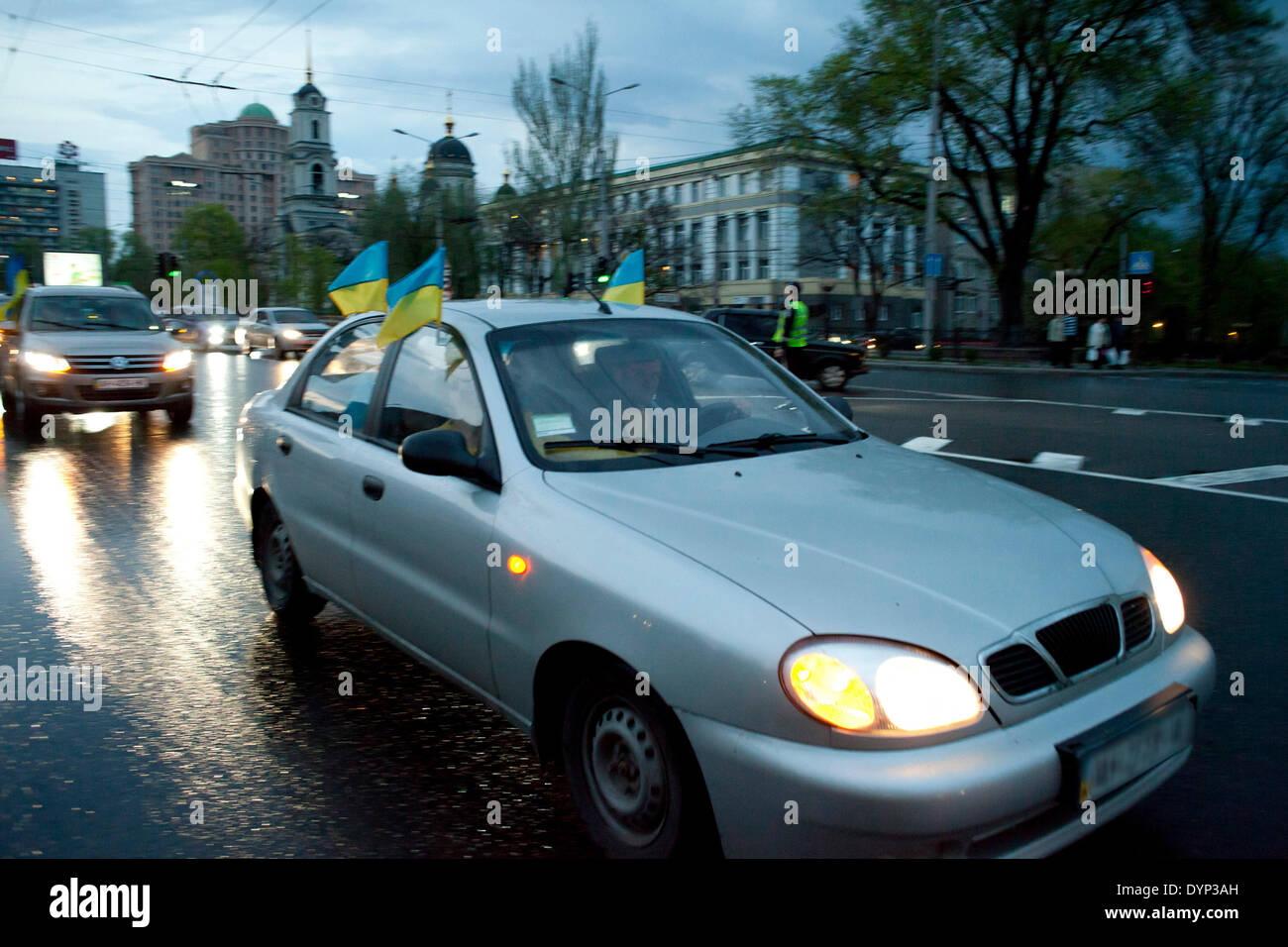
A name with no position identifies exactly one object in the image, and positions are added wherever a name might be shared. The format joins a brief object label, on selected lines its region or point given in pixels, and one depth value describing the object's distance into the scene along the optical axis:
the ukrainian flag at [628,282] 5.03
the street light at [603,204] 43.47
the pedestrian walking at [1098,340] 30.14
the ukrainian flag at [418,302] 4.02
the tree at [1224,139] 34.09
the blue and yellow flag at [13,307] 13.78
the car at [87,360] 12.51
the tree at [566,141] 46.31
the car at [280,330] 34.94
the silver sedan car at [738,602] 2.40
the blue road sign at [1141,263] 32.38
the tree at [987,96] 33.03
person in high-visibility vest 18.66
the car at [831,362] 21.17
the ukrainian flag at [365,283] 4.57
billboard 37.97
